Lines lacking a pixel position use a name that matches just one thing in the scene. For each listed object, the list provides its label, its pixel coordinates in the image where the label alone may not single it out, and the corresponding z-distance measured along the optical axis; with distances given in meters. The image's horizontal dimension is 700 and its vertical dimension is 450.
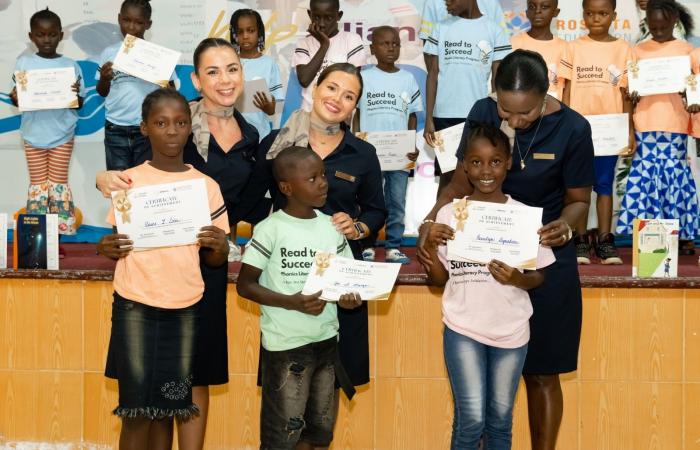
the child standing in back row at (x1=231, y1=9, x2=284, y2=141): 6.23
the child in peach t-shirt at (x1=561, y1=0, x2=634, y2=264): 5.80
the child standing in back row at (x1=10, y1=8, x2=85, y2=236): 6.59
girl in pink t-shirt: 3.31
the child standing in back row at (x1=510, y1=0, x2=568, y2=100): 5.84
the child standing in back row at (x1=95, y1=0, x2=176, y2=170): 6.16
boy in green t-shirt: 3.29
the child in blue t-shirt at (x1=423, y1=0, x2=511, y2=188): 6.06
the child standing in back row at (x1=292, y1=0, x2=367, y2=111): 6.25
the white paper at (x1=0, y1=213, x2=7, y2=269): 4.88
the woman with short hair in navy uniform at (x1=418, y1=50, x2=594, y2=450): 3.35
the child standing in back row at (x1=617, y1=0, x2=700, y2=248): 5.81
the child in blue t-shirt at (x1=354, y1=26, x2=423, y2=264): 6.04
